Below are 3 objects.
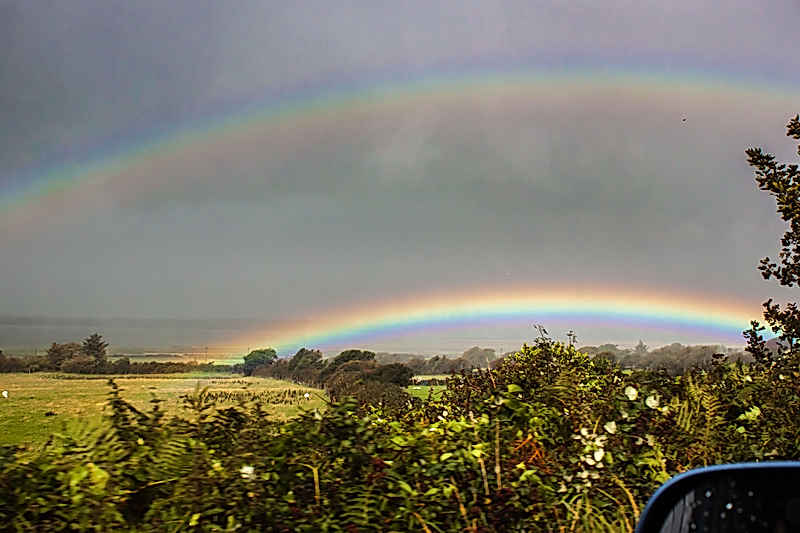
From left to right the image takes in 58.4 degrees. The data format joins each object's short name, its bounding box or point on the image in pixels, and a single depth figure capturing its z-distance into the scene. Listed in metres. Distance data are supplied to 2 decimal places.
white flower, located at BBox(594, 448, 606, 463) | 2.99
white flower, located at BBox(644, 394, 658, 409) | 3.27
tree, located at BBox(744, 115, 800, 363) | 4.51
